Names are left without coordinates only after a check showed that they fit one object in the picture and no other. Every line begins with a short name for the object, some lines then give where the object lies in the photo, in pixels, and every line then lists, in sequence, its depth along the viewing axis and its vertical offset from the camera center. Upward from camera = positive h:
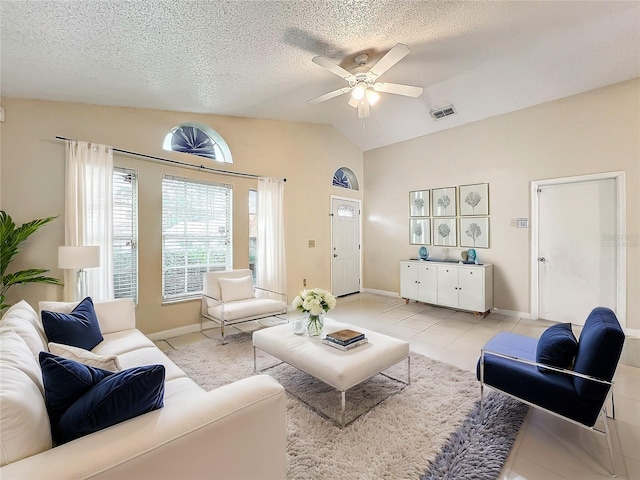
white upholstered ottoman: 2.02 -0.88
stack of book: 2.29 -0.80
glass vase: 2.59 -0.76
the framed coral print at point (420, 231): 5.53 +0.17
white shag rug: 1.67 -1.27
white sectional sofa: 0.90 -0.68
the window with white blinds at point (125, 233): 3.40 +0.10
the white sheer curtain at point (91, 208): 3.01 +0.36
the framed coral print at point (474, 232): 4.85 +0.13
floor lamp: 2.68 -0.15
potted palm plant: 2.58 -0.06
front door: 5.95 -0.14
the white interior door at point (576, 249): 3.85 -0.14
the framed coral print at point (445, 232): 5.21 +0.14
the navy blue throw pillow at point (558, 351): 1.88 -0.73
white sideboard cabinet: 4.52 -0.75
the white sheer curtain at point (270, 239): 4.55 +0.02
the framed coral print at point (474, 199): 4.84 +0.68
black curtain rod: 3.33 +1.02
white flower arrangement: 2.54 -0.55
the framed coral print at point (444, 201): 5.19 +0.70
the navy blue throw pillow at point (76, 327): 2.02 -0.62
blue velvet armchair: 1.64 -0.85
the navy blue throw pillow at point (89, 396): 1.04 -0.58
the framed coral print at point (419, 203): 5.54 +0.70
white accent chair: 3.53 -0.81
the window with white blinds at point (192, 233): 3.79 +0.11
